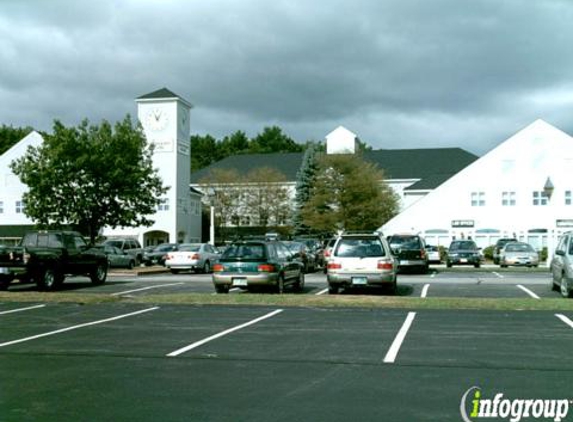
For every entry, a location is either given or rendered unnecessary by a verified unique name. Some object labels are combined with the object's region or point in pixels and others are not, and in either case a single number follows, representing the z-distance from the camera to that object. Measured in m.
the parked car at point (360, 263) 18.95
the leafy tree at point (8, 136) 91.50
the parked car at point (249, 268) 19.25
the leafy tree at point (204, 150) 129.50
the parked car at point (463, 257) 40.50
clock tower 69.69
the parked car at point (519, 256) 39.94
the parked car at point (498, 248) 47.24
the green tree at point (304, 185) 72.94
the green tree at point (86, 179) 40.16
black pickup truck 20.86
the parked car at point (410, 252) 31.84
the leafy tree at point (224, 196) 79.06
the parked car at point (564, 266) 18.33
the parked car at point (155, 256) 46.94
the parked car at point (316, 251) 36.16
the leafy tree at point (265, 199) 79.00
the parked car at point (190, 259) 33.91
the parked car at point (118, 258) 39.94
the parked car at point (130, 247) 44.56
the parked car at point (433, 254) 45.34
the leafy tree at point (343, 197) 68.88
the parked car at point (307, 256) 29.92
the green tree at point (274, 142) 130.50
